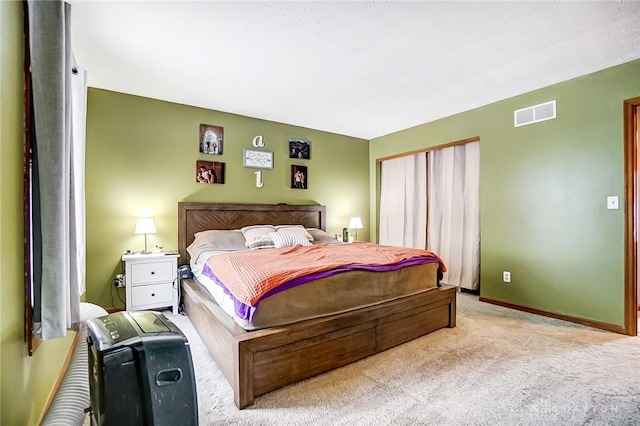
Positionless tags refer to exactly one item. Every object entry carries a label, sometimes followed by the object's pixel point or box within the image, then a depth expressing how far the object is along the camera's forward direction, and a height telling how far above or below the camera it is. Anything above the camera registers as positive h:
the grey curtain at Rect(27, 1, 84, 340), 1.25 +0.20
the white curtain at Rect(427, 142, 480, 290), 4.05 +0.04
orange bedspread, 1.85 -0.39
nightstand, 2.95 -0.70
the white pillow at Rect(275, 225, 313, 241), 3.71 -0.20
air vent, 3.14 +1.10
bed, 1.71 -0.87
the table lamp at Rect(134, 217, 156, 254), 3.13 -0.14
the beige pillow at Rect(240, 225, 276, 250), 3.38 -0.28
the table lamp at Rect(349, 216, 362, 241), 4.90 -0.16
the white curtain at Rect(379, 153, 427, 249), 4.71 +0.21
